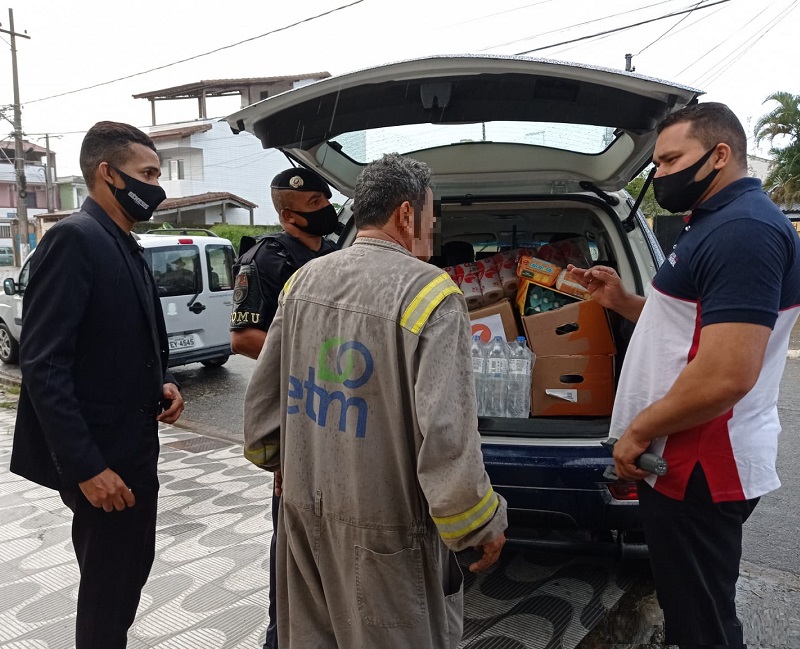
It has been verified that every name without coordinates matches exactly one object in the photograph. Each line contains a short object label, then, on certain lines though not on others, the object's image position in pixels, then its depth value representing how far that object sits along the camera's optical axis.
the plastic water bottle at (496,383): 2.92
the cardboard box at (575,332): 2.94
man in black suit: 1.83
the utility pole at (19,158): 22.14
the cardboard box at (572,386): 2.88
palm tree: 17.50
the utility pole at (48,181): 27.60
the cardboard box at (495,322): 3.19
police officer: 2.53
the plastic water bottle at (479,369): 2.95
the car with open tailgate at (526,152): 2.23
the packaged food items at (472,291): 3.46
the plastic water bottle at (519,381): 2.89
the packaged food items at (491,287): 3.45
